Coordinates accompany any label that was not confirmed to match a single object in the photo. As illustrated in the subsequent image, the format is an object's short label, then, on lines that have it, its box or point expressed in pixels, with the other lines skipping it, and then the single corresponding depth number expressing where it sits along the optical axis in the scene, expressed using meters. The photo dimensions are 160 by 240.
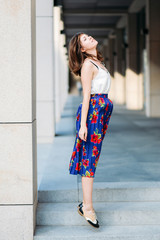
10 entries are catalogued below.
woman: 4.34
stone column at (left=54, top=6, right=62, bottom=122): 15.07
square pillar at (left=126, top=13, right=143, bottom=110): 22.22
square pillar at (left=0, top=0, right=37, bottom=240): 4.34
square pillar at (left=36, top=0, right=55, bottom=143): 9.97
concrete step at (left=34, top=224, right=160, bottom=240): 4.44
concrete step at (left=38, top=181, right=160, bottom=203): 5.11
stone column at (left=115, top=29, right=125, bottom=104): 28.28
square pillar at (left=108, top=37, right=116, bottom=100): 32.84
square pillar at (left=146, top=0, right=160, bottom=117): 16.39
